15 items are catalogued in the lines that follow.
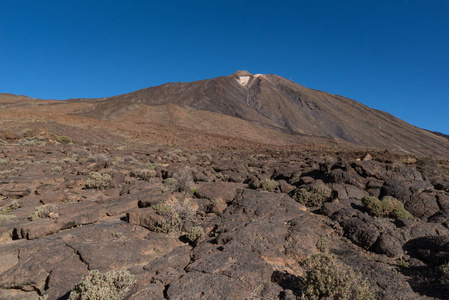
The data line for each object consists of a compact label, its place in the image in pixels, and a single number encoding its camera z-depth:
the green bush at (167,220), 5.94
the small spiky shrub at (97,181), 9.55
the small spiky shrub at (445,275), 4.16
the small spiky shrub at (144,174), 11.58
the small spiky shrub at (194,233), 5.57
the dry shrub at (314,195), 8.30
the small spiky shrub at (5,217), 6.22
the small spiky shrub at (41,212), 6.38
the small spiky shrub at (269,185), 9.87
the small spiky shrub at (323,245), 5.48
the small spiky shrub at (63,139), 24.02
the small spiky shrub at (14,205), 7.33
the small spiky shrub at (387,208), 7.06
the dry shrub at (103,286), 3.36
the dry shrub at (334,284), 3.65
